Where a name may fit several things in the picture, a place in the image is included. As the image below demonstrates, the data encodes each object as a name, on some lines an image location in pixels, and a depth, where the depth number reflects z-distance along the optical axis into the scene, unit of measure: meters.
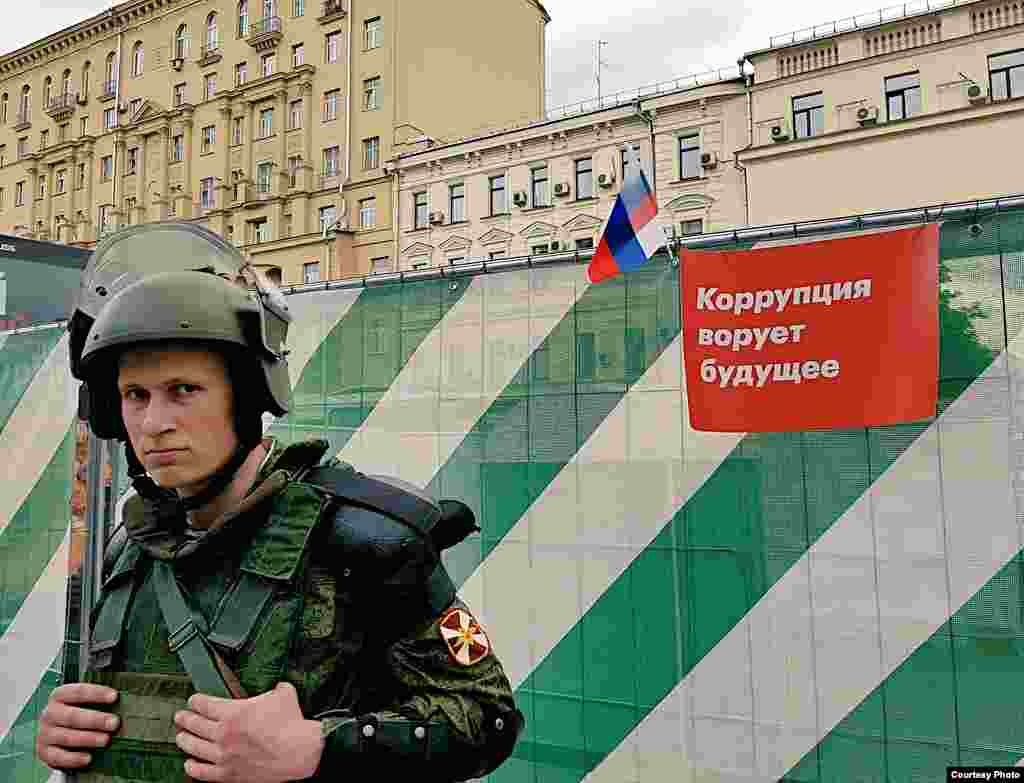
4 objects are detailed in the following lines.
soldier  1.52
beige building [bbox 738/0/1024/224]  20.92
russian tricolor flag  3.61
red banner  3.13
